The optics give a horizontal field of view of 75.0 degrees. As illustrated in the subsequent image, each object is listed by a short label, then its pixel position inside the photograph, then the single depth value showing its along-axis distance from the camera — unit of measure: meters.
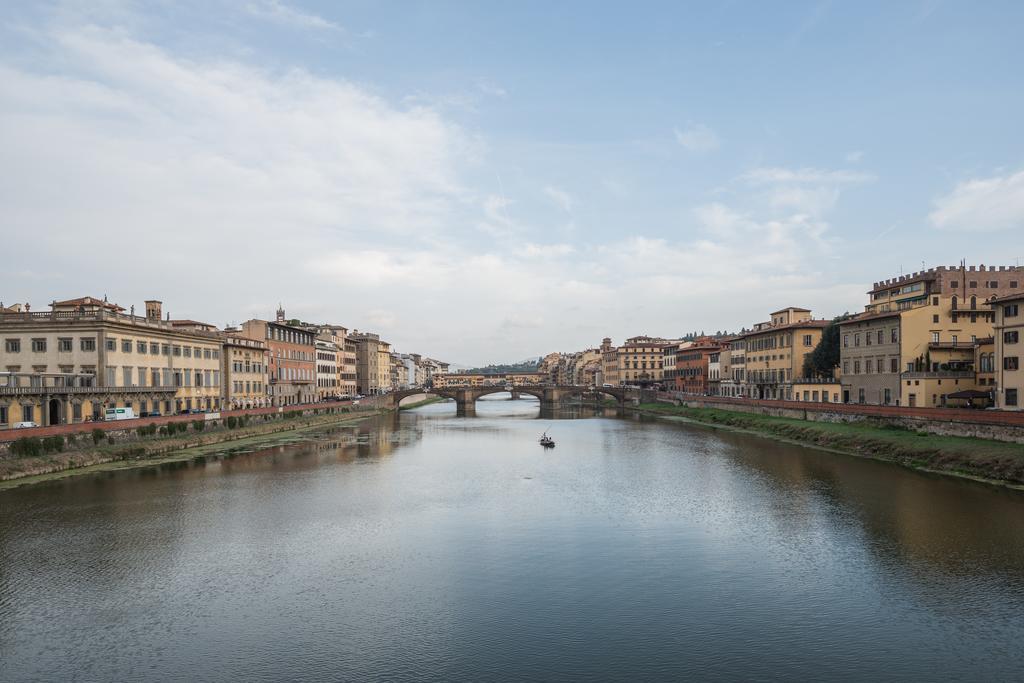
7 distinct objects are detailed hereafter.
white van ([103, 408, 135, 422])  57.69
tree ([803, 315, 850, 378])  85.12
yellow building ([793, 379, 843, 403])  78.25
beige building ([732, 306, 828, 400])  90.56
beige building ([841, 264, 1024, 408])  61.00
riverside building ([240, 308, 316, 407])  94.56
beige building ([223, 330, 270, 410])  82.75
